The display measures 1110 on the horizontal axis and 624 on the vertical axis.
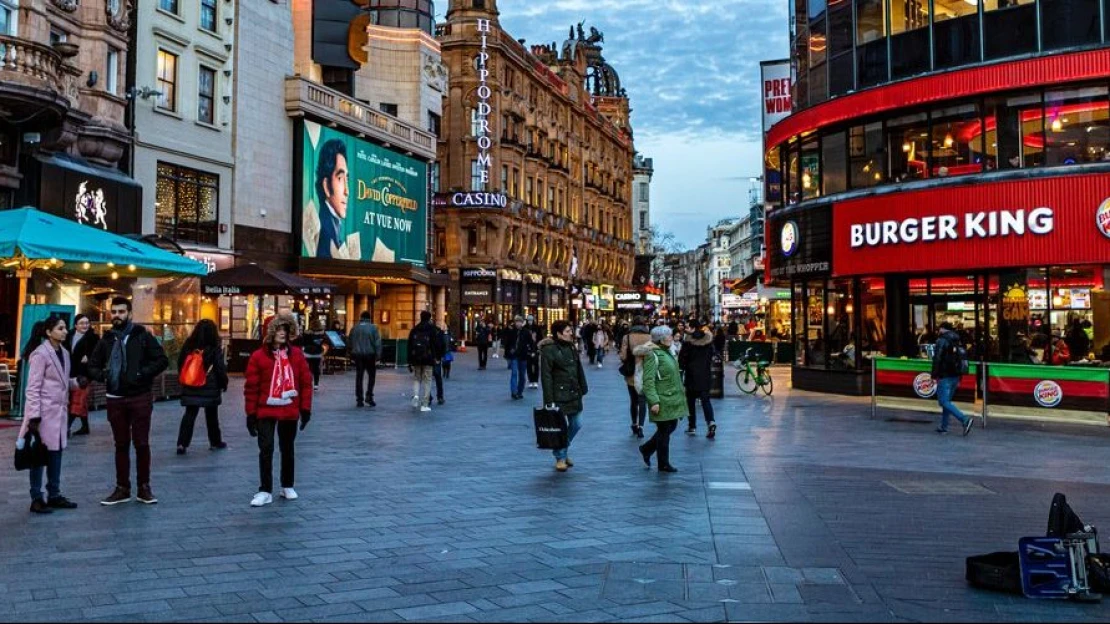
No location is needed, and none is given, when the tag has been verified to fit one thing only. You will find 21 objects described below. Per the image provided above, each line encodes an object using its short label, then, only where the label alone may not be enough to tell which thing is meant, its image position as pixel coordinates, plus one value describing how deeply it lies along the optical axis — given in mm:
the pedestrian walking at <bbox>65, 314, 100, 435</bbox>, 12045
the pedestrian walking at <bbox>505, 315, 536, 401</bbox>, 20516
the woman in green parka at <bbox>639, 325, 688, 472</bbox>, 10320
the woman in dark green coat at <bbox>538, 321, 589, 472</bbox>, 10578
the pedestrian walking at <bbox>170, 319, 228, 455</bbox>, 11789
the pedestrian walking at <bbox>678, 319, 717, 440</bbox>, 14062
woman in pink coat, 7961
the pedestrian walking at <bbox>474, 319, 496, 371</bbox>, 32125
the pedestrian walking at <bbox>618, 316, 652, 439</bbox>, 13862
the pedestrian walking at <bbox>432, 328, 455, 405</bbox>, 18438
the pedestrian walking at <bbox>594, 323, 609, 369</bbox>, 35250
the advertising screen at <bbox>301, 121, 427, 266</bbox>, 33656
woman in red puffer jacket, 8422
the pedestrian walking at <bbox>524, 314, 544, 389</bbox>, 22391
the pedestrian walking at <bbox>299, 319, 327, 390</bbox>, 20516
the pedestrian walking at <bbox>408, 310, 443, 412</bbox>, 17312
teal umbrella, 14602
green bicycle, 21953
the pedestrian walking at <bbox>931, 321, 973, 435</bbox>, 14750
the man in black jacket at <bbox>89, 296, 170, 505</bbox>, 8359
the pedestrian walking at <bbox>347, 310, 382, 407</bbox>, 18266
